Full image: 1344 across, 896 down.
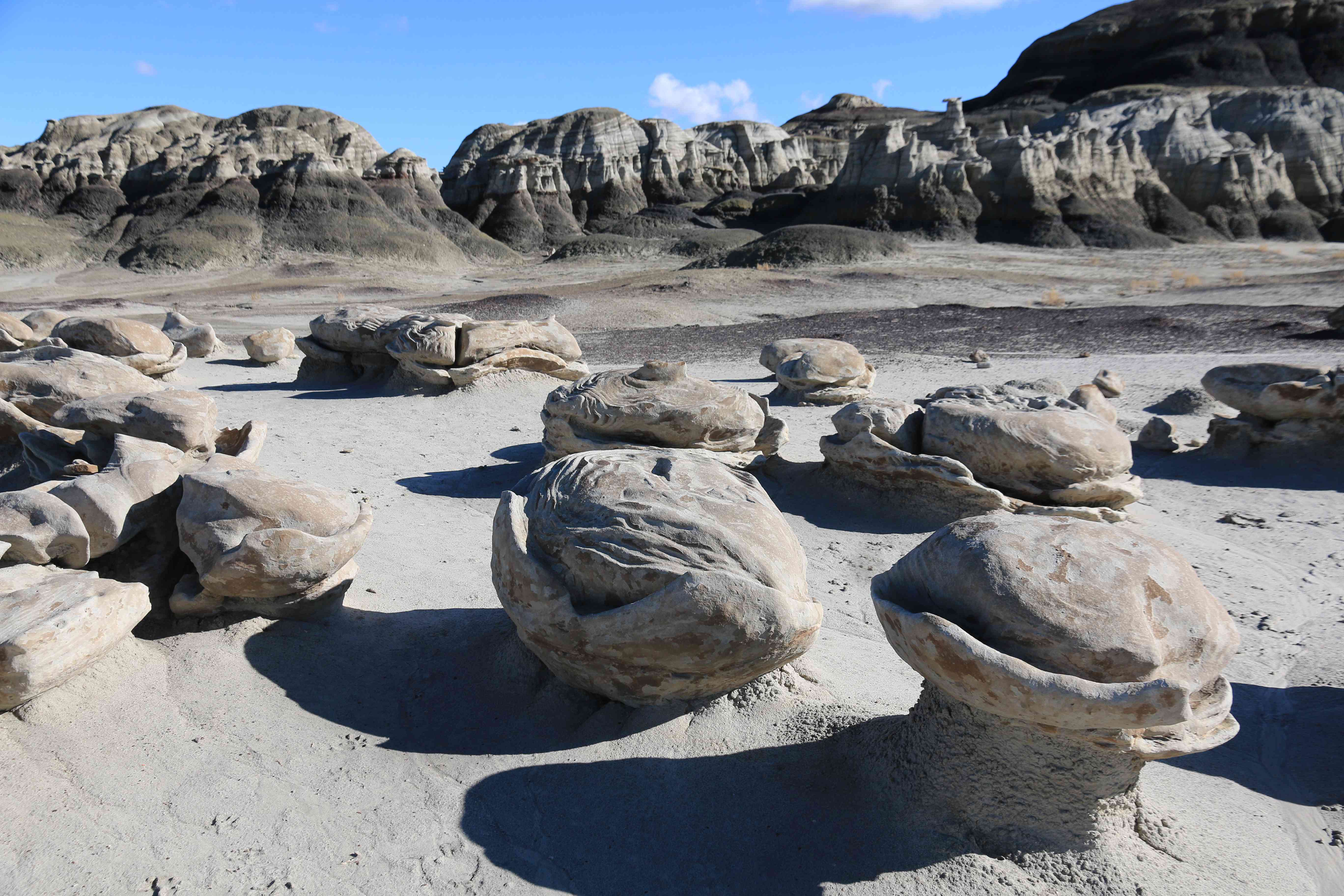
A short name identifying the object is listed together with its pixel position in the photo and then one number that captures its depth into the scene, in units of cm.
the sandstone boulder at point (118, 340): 827
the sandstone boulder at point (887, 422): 549
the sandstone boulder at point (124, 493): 306
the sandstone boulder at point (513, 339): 846
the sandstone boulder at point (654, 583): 252
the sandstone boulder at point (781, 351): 950
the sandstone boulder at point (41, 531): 288
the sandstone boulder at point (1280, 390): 631
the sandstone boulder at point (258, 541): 302
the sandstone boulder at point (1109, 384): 855
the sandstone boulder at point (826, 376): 854
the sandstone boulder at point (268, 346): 1102
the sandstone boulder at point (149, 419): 388
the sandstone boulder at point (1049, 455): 490
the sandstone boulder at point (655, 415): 548
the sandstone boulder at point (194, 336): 1152
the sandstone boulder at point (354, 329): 923
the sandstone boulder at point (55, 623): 241
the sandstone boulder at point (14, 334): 836
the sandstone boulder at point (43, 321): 939
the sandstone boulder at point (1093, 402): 638
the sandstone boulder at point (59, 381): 472
